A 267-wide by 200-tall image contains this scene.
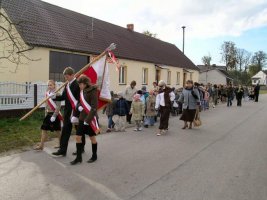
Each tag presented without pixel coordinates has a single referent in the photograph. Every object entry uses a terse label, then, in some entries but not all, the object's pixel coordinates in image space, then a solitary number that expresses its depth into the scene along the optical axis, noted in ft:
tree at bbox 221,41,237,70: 162.94
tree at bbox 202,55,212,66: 160.47
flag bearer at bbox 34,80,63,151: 16.92
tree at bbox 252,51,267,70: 226.55
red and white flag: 16.70
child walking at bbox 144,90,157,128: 27.47
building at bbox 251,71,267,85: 240.43
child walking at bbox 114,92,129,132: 24.90
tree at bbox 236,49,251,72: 173.07
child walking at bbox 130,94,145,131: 25.30
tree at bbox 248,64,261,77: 225.01
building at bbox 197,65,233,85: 151.66
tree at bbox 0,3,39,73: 37.32
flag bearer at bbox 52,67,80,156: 15.71
